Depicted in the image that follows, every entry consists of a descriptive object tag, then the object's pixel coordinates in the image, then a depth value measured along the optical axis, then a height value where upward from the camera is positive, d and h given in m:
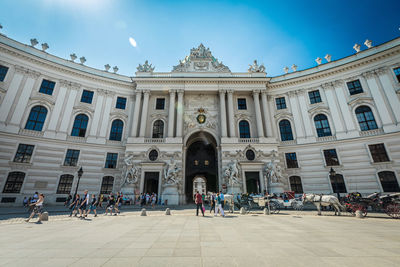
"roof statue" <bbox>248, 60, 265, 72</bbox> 27.76 +19.31
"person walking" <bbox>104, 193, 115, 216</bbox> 12.13 -1.10
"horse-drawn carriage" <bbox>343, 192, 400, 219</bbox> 10.12 -1.12
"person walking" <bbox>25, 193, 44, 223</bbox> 9.65 -1.02
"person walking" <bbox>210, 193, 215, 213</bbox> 13.63 -1.02
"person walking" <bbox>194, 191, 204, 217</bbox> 11.62 -0.94
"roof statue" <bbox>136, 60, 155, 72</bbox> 27.30 +19.03
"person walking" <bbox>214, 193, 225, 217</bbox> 11.66 -1.10
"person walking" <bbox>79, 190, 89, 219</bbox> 11.05 -1.22
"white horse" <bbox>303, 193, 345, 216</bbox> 11.63 -1.00
